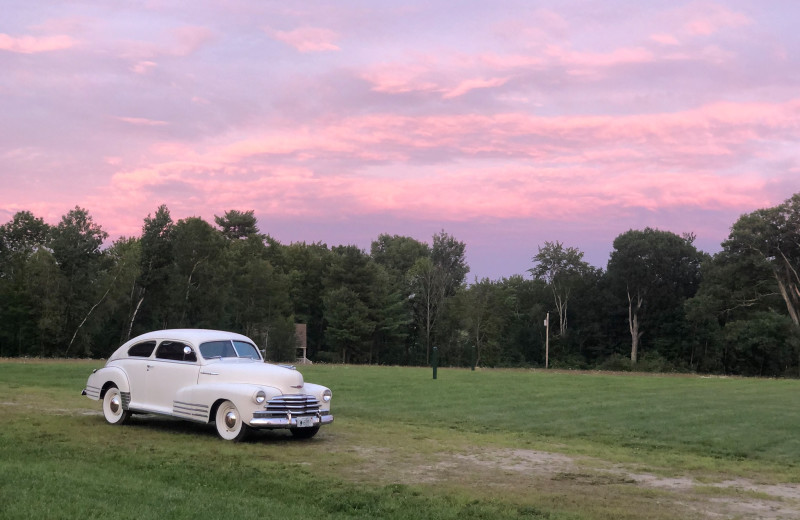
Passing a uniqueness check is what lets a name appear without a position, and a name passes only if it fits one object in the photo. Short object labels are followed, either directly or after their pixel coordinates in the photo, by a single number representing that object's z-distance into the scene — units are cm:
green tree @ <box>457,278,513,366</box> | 9605
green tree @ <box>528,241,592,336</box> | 9638
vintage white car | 1370
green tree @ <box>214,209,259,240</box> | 11569
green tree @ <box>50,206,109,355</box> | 7331
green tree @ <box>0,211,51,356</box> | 7338
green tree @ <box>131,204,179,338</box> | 8212
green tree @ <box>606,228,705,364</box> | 8425
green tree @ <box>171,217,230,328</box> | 7969
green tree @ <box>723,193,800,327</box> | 6456
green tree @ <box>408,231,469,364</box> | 10125
